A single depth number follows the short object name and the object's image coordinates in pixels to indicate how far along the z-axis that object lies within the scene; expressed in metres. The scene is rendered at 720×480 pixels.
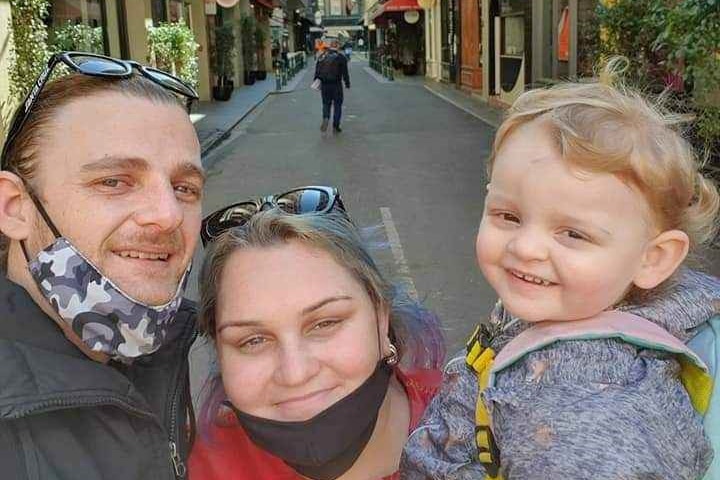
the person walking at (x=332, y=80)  17.31
